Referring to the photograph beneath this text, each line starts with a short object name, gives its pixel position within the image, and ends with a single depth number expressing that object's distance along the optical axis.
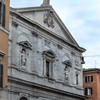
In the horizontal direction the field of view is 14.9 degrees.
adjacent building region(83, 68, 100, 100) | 55.84
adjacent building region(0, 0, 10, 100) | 22.05
